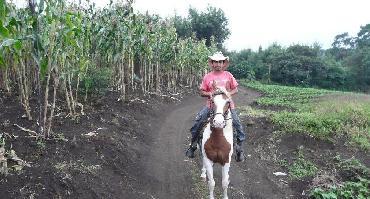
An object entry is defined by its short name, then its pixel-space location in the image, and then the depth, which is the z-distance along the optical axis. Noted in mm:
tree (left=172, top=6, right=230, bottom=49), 46062
